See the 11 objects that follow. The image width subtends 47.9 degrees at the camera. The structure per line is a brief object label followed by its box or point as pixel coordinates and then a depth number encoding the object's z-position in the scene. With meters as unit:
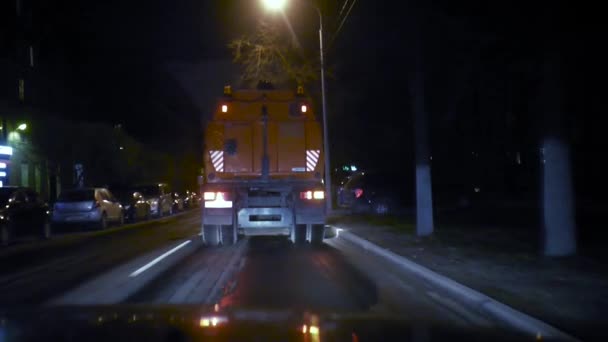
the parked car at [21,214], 19.36
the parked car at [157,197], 33.91
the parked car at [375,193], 27.38
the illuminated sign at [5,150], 32.44
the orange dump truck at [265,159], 16.78
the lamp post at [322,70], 21.33
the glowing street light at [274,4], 20.86
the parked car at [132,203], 30.97
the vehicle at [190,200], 45.90
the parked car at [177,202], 39.66
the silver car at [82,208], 25.45
